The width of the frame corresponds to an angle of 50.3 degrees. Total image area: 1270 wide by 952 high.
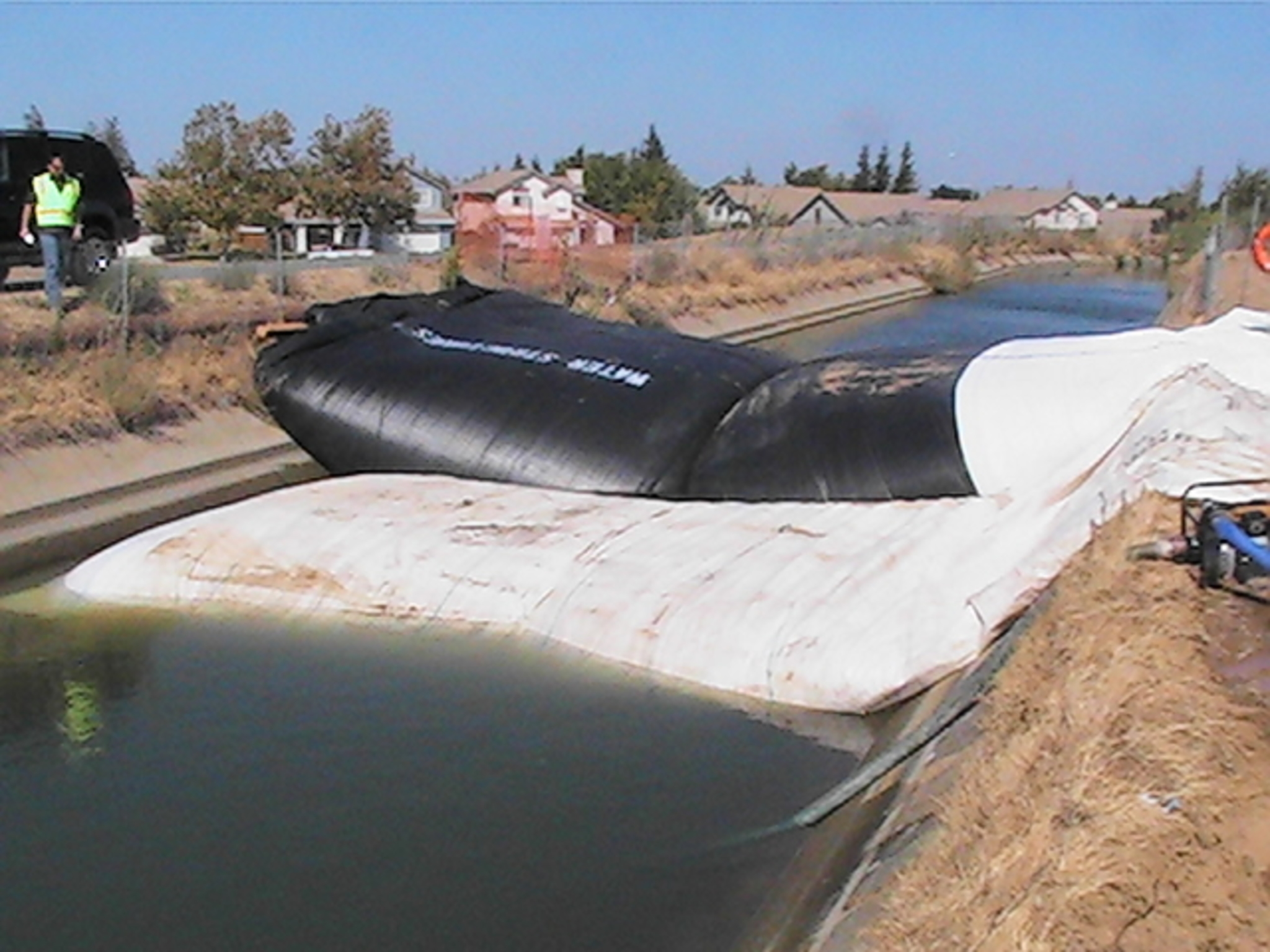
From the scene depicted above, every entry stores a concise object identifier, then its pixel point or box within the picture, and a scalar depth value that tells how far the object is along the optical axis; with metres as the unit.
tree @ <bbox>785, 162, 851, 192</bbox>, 99.81
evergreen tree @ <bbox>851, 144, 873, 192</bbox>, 112.38
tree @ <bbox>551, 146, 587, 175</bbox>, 82.81
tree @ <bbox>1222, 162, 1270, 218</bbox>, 36.03
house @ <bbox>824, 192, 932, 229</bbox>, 72.81
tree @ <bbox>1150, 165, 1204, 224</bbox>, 44.72
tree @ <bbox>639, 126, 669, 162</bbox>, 81.00
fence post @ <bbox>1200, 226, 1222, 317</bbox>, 16.78
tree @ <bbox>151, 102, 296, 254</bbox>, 38.91
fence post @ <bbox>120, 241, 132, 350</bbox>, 13.12
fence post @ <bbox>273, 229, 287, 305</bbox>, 17.06
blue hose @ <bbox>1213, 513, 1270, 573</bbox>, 5.18
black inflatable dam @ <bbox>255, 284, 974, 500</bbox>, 8.82
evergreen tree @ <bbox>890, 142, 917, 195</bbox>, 112.38
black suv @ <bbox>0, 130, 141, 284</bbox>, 14.57
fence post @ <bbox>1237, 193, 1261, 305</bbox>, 18.92
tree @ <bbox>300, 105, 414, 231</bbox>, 40.81
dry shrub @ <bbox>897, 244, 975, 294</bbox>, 38.72
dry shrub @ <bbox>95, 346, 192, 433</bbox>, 11.89
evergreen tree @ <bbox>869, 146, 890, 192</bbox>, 112.81
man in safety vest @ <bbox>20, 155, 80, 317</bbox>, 13.02
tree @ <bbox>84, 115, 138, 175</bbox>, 65.31
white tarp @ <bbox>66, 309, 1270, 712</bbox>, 6.84
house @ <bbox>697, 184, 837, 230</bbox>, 68.56
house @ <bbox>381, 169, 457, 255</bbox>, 41.69
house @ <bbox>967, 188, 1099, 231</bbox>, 80.38
